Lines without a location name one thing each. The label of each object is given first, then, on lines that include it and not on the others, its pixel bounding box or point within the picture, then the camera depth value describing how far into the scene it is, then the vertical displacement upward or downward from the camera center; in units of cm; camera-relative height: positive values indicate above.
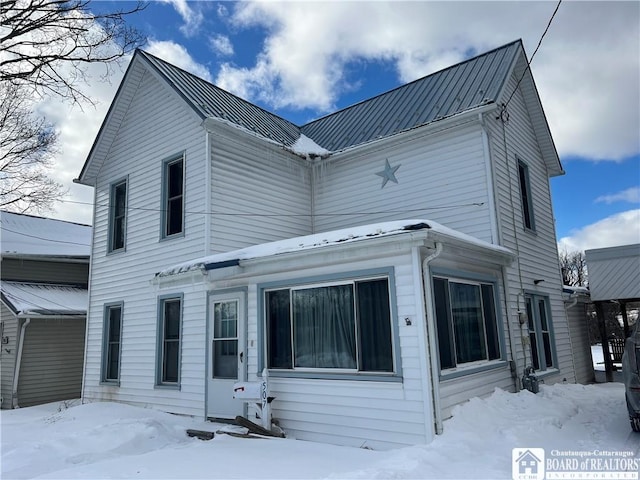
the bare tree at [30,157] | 1609 +680
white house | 657 +133
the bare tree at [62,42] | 600 +414
